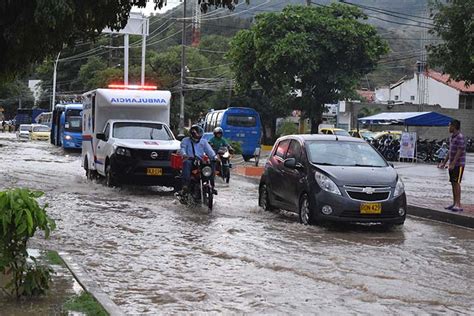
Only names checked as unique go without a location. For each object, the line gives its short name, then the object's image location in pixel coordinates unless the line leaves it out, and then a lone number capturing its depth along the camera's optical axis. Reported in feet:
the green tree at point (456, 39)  46.32
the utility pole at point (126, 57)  130.21
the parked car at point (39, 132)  190.60
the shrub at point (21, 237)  19.83
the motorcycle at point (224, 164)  65.27
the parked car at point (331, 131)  131.34
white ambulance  58.23
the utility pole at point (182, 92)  165.68
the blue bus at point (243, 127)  116.67
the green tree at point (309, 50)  131.75
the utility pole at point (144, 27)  129.57
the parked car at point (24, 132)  195.77
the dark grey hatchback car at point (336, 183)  39.34
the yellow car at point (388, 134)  135.15
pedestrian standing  46.29
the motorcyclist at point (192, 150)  48.75
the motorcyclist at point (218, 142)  65.22
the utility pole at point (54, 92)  233.92
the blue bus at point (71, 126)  131.95
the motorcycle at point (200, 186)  48.08
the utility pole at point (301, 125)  152.87
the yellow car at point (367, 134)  135.31
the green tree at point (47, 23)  22.18
